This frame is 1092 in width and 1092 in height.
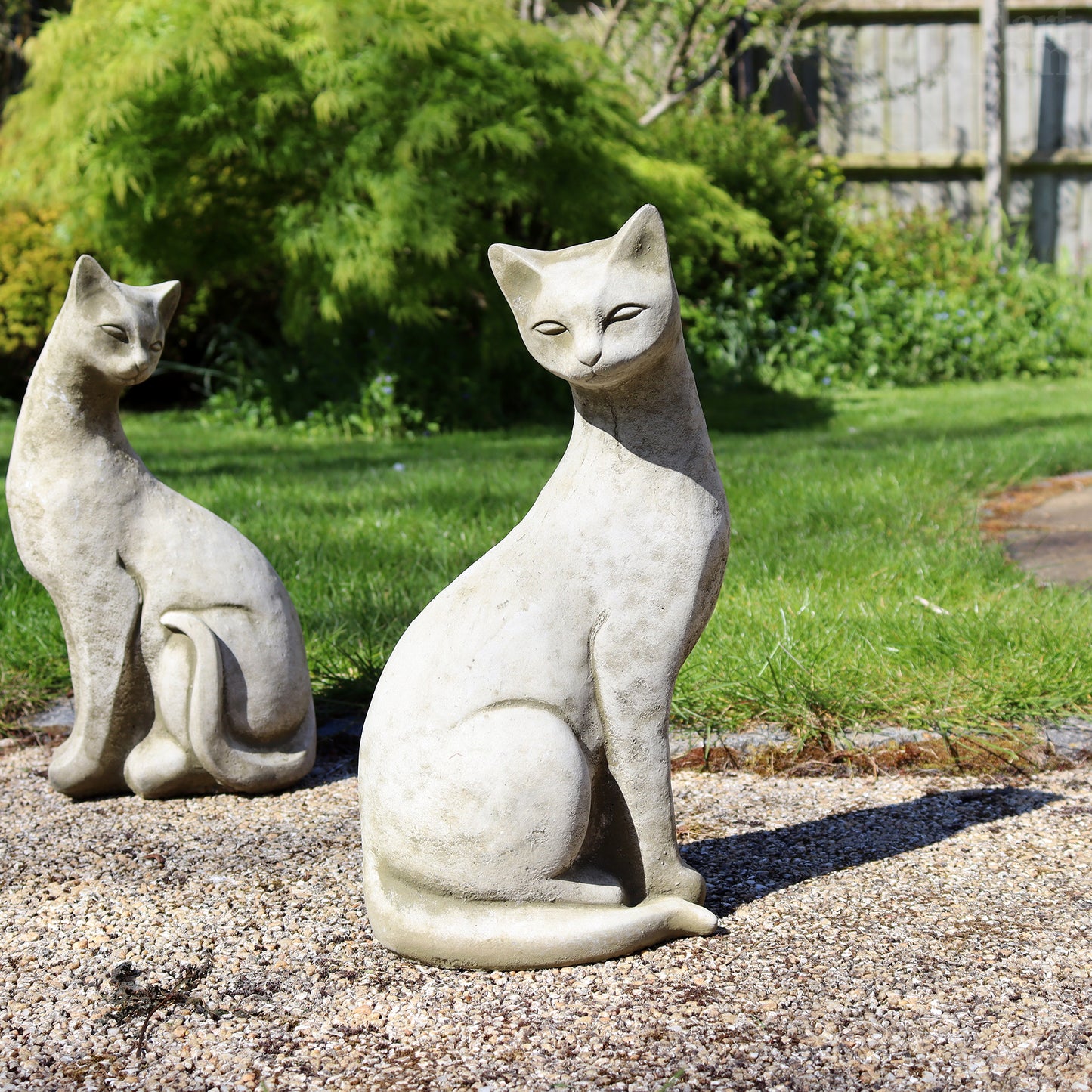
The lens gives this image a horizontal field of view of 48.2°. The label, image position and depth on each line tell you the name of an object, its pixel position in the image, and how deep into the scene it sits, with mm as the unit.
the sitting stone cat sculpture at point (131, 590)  2703
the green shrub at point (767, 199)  10539
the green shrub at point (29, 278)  9477
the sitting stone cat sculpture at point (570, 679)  1909
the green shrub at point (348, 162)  7410
